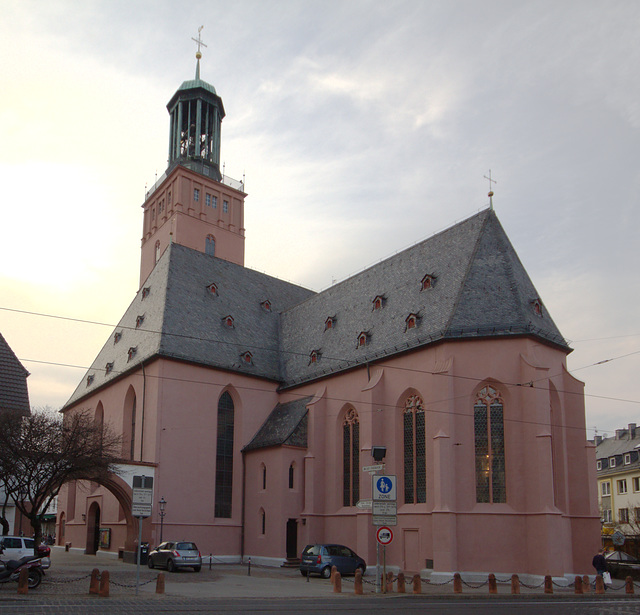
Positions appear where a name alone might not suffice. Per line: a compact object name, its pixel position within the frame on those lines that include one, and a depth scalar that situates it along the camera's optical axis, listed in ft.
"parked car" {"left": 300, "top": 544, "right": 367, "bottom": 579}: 88.69
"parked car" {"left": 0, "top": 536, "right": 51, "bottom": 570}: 70.69
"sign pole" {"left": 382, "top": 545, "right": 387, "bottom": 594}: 69.41
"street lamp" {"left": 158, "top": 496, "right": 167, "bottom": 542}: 106.22
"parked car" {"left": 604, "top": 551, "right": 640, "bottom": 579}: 103.04
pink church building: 91.09
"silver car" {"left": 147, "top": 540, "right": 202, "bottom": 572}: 90.38
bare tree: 84.69
